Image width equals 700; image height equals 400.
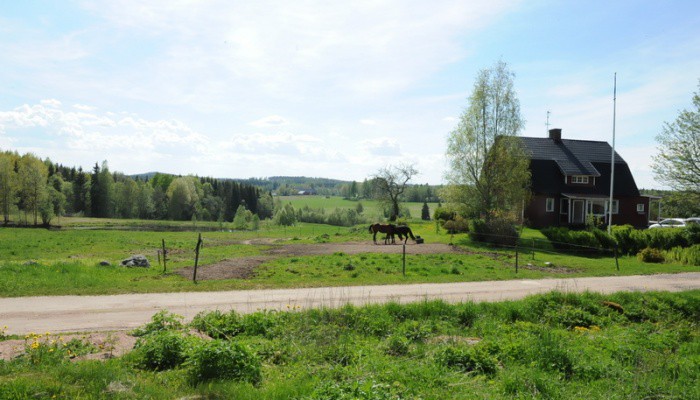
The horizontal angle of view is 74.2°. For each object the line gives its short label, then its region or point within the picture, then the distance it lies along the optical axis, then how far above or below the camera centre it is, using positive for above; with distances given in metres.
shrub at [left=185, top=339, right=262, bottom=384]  7.42 -2.68
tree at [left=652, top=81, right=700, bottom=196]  28.66 +3.42
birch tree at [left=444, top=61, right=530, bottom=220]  37.34 +4.17
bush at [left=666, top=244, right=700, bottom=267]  26.83 -2.56
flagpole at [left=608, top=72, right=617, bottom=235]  33.78 +8.46
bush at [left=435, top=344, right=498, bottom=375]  8.46 -2.86
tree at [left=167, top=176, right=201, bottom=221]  111.31 -0.31
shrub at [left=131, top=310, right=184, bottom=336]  9.58 -2.69
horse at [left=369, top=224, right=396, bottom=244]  35.44 -1.91
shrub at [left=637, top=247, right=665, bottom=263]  27.81 -2.71
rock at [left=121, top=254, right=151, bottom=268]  20.03 -2.83
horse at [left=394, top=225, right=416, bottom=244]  35.50 -1.97
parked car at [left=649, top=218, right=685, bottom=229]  48.53 -1.10
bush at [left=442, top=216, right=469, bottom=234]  42.28 -1.79
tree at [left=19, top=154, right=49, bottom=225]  71.44 +1.08
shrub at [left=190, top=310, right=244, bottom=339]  10.00 -2.78
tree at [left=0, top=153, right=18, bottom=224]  70.81 +0.95
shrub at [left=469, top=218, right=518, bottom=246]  34.44 -1.86
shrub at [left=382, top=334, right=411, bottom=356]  9.30 -2.90
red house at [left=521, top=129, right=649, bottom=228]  45.78 +2.22
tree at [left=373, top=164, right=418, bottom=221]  66.25 +2.74
